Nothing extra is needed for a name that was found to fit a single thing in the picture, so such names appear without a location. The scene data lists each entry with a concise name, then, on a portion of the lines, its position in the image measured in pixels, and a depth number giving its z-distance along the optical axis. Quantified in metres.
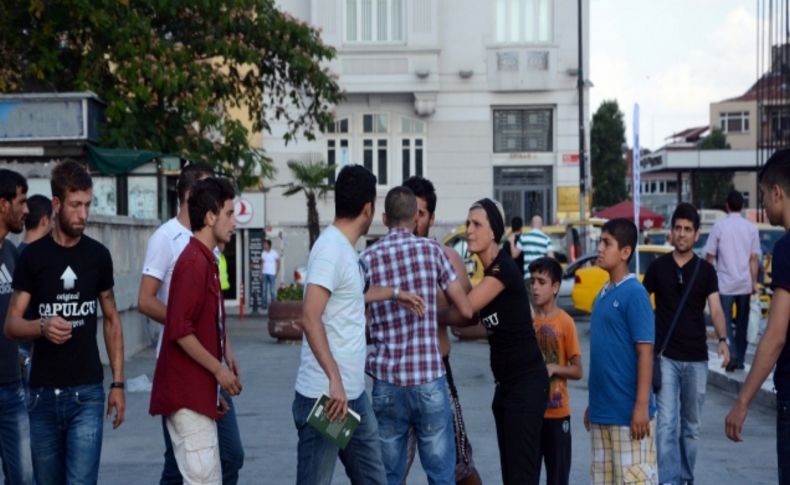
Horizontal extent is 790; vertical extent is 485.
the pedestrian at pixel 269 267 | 33.62
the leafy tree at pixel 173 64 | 22.08
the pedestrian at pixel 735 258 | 14.39
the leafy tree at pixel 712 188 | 90.12
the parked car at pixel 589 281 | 24.78
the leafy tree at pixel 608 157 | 90.56
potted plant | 21.80
